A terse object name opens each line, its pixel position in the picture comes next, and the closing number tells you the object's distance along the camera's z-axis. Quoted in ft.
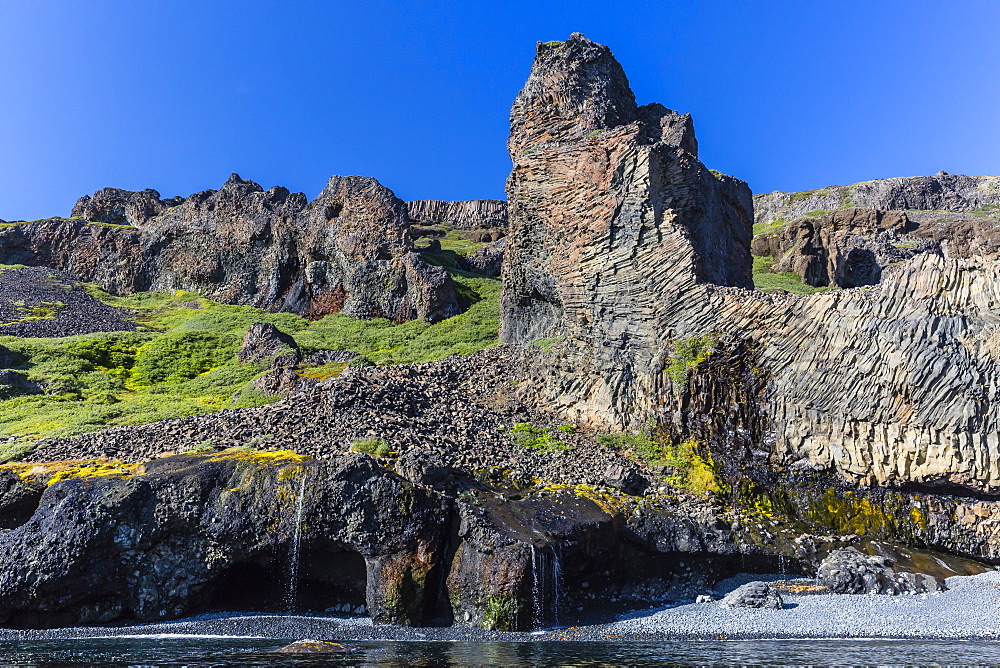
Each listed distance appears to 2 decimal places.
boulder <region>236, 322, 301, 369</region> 130.12
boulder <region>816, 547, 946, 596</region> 60.23
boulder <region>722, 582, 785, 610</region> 56.85
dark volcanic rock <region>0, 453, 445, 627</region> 55.52
